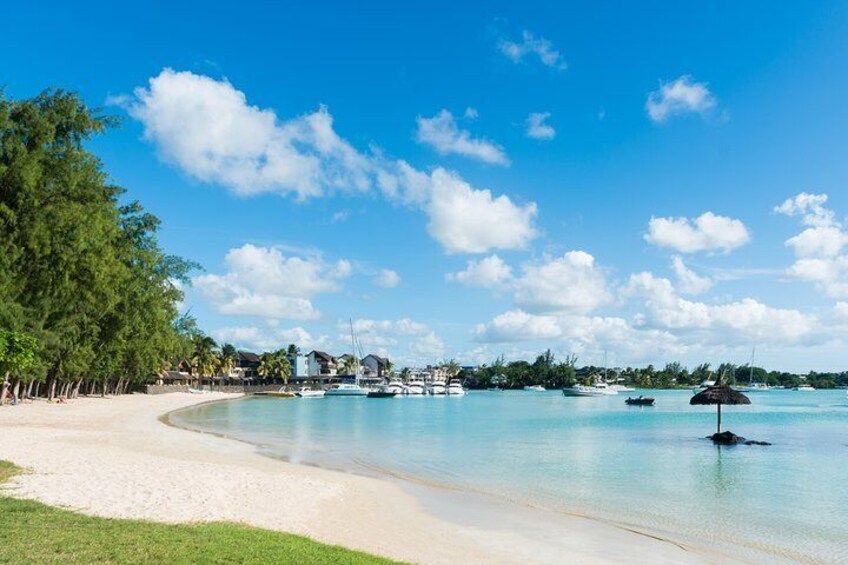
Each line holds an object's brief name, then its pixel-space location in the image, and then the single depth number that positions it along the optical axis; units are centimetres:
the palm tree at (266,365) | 15862
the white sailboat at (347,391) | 14662
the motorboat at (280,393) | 13762
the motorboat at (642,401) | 11019
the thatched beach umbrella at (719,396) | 4125
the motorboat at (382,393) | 13849
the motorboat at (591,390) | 16188
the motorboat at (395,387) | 14342
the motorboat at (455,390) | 16862
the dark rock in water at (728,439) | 4356
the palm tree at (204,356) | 13012
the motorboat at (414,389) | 16350
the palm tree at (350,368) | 19950
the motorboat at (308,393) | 13700
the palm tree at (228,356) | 14550
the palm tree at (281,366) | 16050
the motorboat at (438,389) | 16734
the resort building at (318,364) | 18925
